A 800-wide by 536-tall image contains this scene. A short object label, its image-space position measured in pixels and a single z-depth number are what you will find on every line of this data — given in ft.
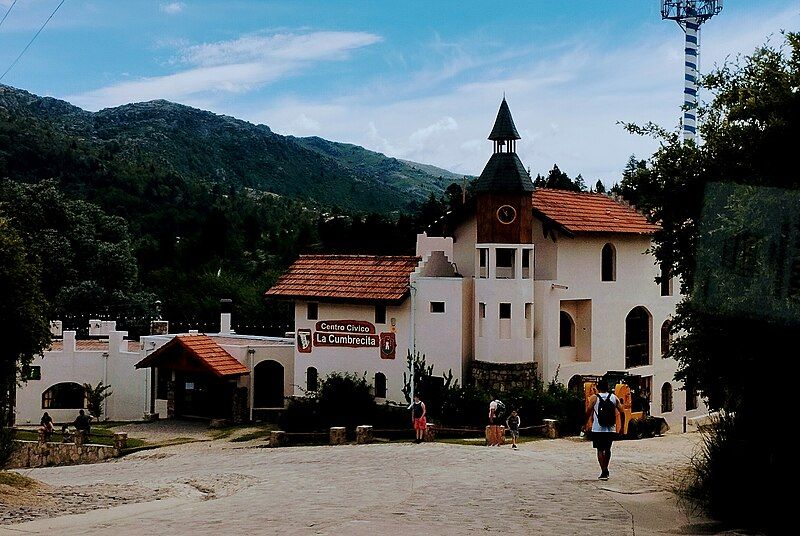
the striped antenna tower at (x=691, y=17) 260.01
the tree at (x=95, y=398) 128.36
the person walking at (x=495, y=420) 81.35
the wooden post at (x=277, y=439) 98.02
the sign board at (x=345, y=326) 117.91
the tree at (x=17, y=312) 60.64
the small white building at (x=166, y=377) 124.36
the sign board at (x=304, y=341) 122.31
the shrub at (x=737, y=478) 36.63
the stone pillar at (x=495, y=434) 81.25
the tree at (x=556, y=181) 247.70
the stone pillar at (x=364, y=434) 90.74
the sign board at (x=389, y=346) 115.85
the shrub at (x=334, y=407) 107.65
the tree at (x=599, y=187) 258.41
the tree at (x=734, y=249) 37.76
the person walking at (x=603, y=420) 47.78
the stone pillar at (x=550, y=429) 90.07
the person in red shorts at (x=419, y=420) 85.87
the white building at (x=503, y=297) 110.42
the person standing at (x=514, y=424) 78.79
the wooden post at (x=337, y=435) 93.97
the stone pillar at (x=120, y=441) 100.63
